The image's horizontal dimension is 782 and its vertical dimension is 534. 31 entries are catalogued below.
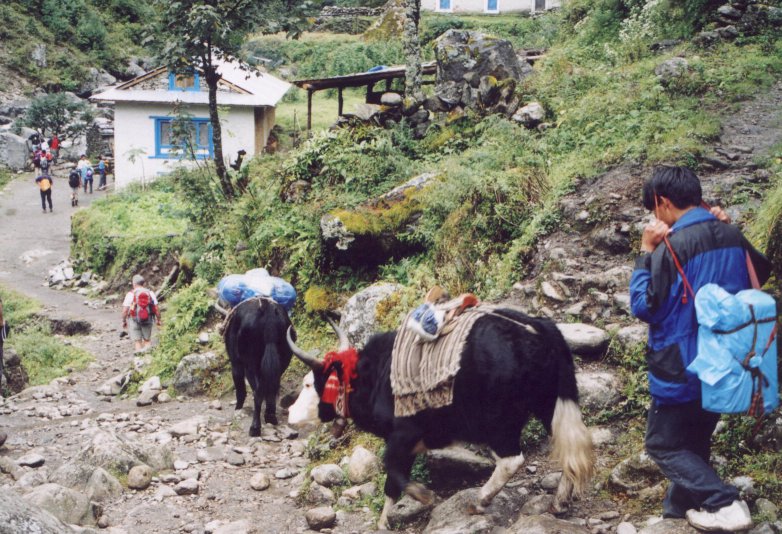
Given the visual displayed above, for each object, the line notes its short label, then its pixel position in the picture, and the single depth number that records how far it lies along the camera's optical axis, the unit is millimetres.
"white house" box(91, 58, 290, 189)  23922
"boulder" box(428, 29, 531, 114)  11906
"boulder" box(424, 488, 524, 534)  4258
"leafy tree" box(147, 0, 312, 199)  13062
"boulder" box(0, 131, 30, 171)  30062
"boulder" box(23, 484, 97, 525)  4984
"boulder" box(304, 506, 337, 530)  4891
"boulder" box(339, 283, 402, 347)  7227
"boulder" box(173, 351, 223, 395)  8695
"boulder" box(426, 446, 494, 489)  5043
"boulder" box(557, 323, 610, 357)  5590
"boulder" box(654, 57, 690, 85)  10710
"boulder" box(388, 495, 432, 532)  4707
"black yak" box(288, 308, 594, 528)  4176
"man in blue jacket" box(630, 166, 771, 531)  3342
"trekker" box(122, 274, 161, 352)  11297
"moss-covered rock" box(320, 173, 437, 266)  8711
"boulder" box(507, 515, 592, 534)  3756
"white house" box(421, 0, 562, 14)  36594
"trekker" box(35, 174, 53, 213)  23250
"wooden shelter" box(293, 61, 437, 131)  14812
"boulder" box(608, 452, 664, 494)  4328
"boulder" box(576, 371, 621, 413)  5152
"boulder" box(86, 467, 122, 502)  5484
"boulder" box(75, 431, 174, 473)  5918
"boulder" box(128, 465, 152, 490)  5719
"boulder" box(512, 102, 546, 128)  10773
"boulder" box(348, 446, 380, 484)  5445
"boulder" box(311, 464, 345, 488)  5504
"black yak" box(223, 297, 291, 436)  7148
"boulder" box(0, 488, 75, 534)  3221
